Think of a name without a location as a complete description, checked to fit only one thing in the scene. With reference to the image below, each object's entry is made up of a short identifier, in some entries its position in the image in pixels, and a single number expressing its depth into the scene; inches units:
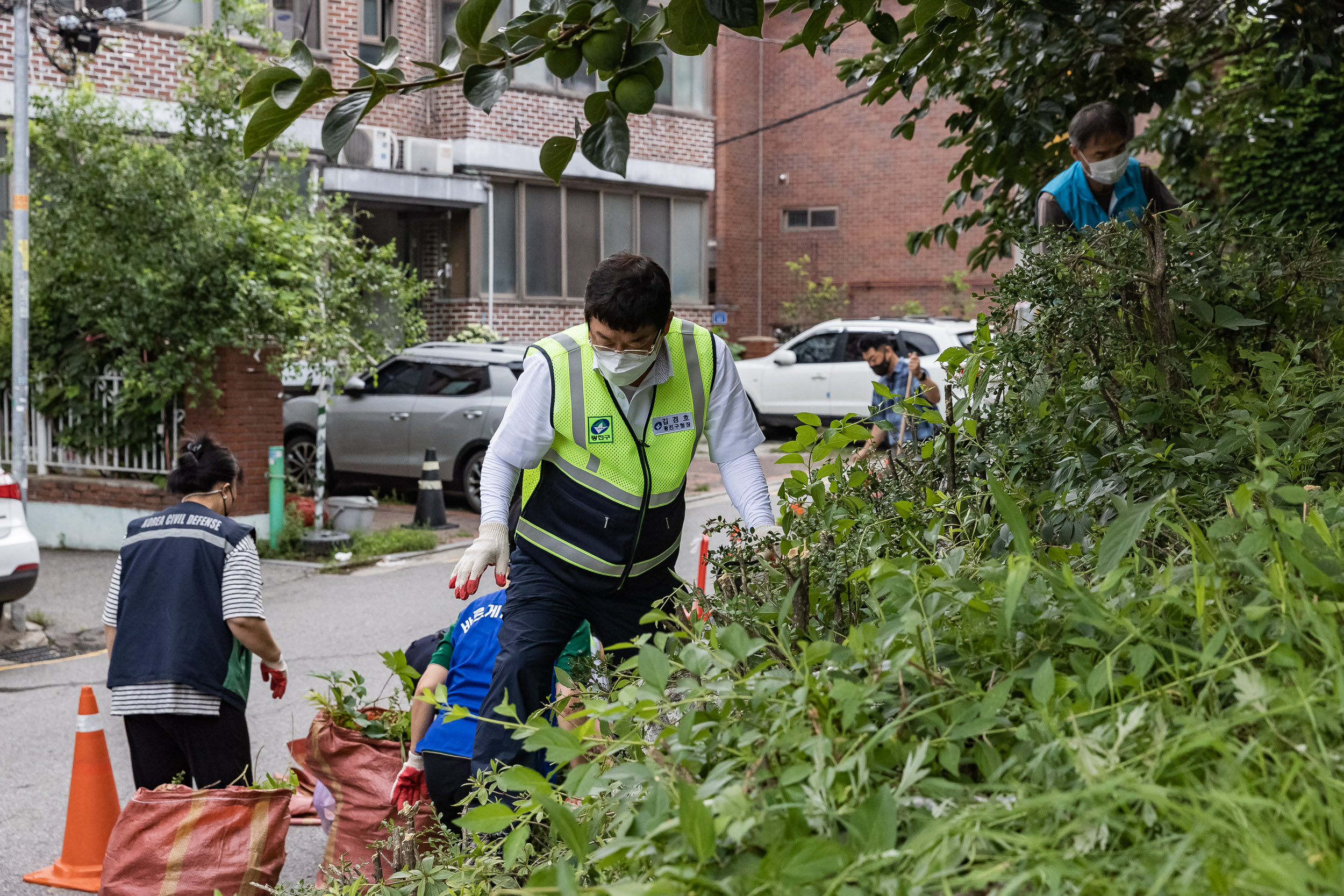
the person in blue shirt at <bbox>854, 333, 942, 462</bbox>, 386.0
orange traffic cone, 186.2
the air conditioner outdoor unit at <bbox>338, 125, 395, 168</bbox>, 706.2
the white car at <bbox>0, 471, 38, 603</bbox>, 316.2
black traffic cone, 493.4
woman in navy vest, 171.6
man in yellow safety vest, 144.6
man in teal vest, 182.1
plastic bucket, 474.6
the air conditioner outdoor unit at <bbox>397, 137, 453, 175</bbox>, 743.7
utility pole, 354.9
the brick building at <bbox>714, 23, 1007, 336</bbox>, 1032.8
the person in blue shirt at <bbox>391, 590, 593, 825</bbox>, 149.7
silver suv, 522.3
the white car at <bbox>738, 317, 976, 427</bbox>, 659.4
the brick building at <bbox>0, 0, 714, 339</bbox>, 689.0
